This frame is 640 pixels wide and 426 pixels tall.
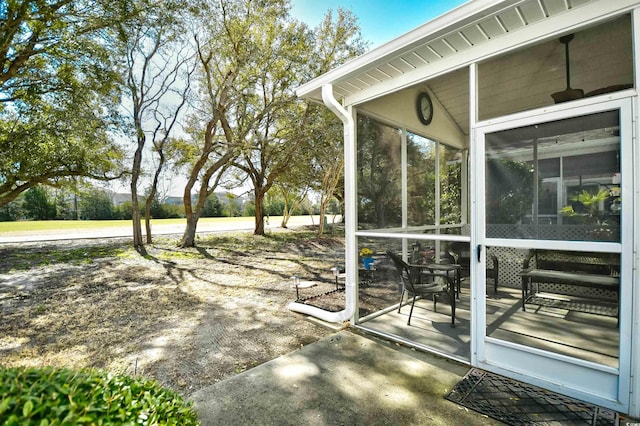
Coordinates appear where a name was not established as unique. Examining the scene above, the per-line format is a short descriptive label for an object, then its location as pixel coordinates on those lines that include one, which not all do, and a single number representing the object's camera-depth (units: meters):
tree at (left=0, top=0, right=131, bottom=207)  6.09
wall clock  4.42
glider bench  2.17
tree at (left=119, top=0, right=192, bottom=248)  9.54
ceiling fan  2.43
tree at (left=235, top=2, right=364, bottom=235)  9.99
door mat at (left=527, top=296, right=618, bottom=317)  2.23
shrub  0.89
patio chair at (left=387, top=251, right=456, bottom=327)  3.66
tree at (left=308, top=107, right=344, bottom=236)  11.51
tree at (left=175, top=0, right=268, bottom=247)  9.45
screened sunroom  2.11
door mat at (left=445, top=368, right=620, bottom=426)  2.03
